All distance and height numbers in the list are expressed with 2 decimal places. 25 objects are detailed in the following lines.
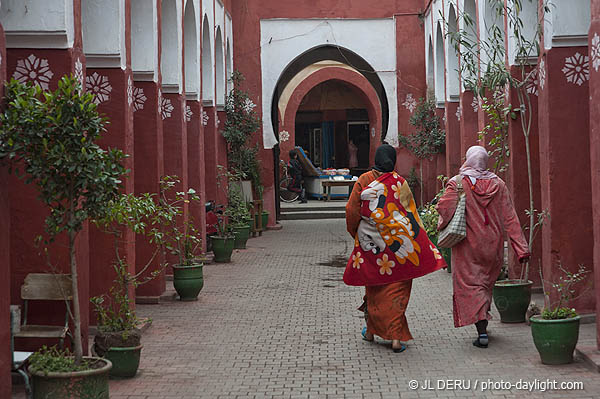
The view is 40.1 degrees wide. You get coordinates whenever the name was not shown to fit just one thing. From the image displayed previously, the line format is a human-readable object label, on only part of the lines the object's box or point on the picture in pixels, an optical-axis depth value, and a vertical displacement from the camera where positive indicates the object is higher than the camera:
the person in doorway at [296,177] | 27.41 +0.97
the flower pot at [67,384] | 4.78 -1.01
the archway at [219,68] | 16.95 +2.96
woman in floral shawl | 6.91 -0.36
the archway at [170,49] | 11.27 +2.20
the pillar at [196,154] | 13.23 +0.89
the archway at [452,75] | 15.58 +2.43
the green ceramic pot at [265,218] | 19.54 -0.26
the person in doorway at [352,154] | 33.16 +2.07
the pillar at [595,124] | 5.96 +0.56
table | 27.92 +0.74
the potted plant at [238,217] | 14.99 -0.17
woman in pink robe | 6.77 -0.35
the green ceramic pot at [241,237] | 15.47 -0.55
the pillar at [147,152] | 9.45 +0.67
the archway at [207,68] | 15.27 +2.62
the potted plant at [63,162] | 4.79 +0.29
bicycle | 27.94 +0.60
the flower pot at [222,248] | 13.60 -0.66
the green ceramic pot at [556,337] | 5.94 -1.00
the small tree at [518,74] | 7.54 +1.30
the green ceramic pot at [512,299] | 7.55 -0.91
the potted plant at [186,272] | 9.70 -0.75
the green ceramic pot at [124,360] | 6.00 -1.10
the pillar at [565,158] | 7.26 +0.38
